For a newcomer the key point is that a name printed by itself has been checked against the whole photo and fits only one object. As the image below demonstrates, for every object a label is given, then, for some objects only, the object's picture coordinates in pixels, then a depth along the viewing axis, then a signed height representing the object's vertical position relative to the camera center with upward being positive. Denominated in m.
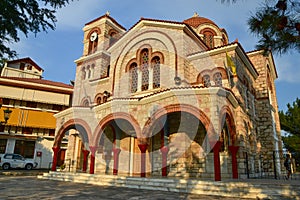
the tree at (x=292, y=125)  23.91 +3.23
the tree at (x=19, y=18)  5.45 +3.21
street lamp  12.95 +1.96
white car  19.52 -1.11
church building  9.55 +2.05
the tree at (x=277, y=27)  4.16 +2.33
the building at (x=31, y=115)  23.42 +3.62
